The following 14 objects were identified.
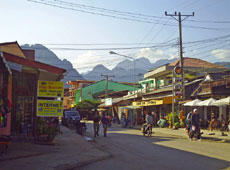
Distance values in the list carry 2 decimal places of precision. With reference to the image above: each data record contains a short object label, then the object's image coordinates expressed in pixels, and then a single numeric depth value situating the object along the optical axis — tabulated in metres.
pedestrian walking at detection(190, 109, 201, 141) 18.31
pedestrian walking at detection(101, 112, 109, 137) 21.70
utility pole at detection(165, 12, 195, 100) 29.13
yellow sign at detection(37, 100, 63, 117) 14.54
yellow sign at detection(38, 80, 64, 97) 14.44
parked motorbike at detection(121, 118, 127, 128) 36.70
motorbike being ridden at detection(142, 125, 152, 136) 21.84
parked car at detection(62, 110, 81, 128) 35.20
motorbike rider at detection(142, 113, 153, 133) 21.58
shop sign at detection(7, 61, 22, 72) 12.48
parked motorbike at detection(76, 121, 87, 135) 24.47
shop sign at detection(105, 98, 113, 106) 53.46
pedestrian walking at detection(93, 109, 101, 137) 21.56
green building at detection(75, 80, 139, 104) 81.31
